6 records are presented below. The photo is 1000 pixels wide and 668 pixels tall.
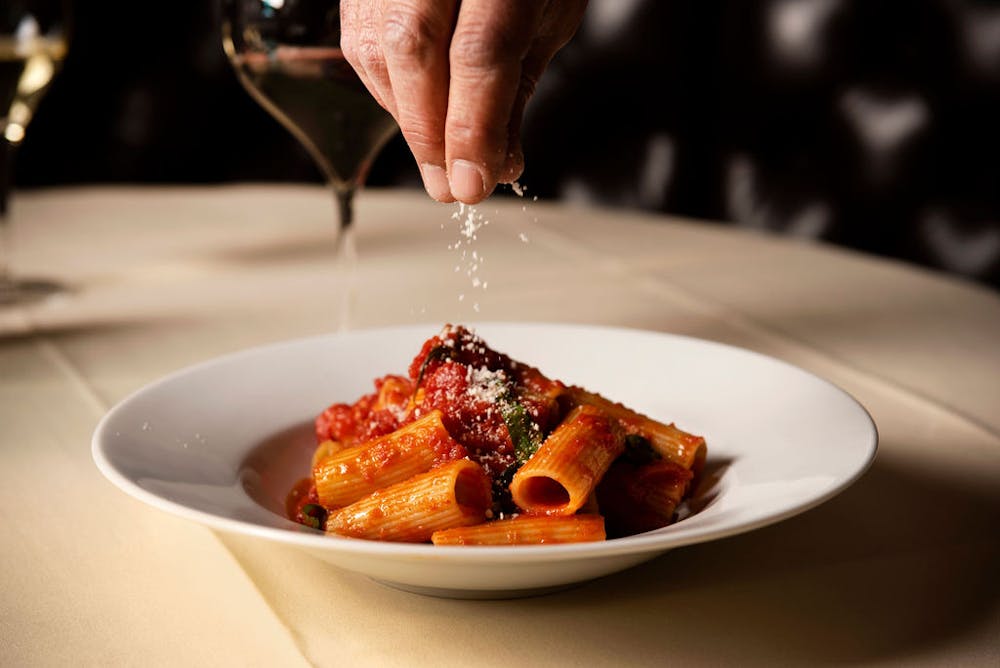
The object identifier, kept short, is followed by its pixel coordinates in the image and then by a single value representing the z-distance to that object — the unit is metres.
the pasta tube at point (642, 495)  0.88
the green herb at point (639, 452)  0.91
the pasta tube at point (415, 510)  0.83
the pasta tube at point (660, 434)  0.92
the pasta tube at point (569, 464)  0.83
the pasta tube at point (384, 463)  0.89
